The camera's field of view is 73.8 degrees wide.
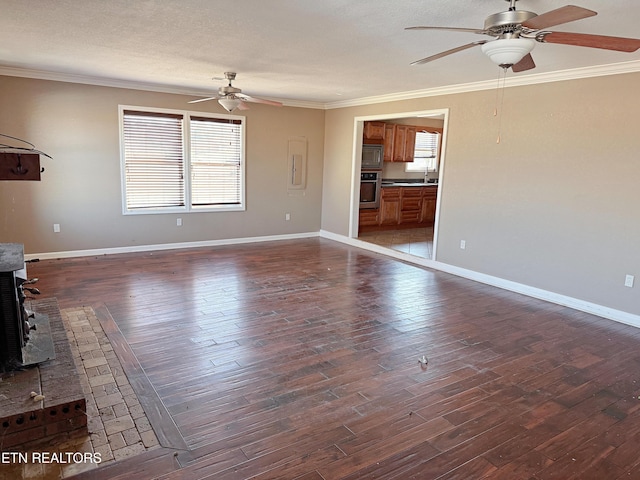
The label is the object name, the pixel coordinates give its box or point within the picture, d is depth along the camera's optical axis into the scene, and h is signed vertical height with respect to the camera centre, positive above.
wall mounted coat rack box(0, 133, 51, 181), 2.54 -0.02
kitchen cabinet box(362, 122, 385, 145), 7.78 +0.77
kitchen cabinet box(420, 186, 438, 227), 8.94 -0.60
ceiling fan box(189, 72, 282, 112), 4.85 +0.82
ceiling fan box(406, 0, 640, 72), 2.09 +0.76
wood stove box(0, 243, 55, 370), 2.46 -0.96
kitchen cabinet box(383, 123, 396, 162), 8.24 +0.65
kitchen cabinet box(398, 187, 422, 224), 8.64 -0.60
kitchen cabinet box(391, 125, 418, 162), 8.46 +0.66
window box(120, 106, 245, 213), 6.21 +0.09
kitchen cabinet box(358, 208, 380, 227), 8.12 -0.82
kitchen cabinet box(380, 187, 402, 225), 8.32 -0.61
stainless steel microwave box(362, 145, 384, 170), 7.92 +0.33
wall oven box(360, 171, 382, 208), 8.00 -0.26
